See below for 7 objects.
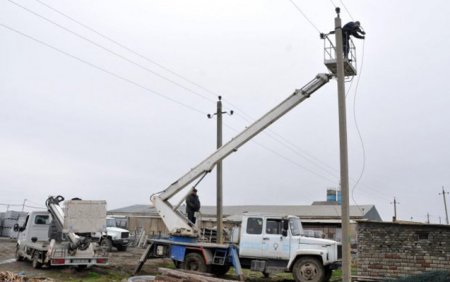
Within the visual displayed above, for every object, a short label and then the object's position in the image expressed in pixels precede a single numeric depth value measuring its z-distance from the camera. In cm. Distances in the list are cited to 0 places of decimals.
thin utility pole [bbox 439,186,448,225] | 6149
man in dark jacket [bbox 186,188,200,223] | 1780
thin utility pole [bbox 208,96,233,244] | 2145
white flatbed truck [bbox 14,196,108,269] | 1666
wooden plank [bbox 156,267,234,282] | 1342
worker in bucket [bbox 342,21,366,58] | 1314
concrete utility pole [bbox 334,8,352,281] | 1061
